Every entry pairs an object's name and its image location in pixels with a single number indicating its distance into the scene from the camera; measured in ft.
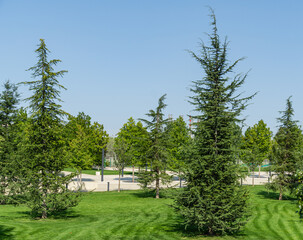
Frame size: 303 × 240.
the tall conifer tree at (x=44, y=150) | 55.42
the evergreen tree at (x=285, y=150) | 88.38
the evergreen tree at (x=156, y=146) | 89.92
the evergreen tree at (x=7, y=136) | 77.09
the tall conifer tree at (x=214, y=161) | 41.29
